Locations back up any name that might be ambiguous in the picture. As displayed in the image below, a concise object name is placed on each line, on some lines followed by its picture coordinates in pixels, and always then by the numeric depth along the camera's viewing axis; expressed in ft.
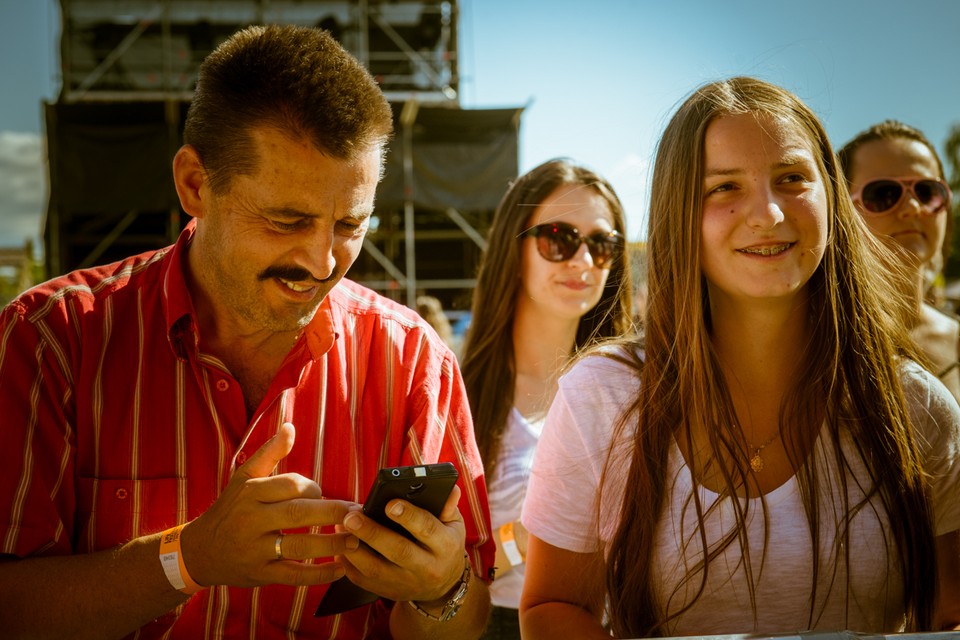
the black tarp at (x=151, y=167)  44.70
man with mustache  4.80
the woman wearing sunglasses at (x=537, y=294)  9.37
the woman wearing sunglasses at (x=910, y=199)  10.33
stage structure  44.96
